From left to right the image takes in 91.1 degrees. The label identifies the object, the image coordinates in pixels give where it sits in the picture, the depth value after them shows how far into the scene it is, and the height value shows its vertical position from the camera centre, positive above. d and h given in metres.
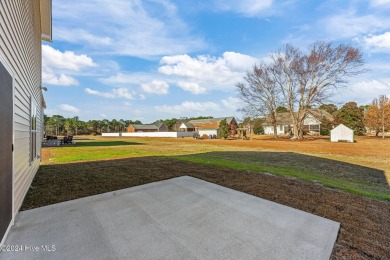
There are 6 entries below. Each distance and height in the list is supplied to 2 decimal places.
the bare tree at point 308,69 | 24.59 +8.26
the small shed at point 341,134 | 22.11 -0.61
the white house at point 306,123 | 37.45 +1.24
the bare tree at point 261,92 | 29.47 +5.95
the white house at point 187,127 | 52.88 +0.98
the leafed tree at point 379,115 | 29.47 +2.23
